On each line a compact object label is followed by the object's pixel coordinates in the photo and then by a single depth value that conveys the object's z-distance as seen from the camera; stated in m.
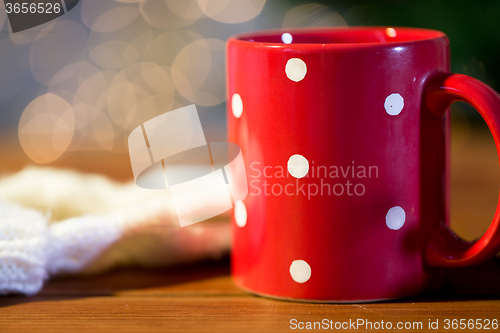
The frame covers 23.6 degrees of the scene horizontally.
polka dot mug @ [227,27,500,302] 0.40
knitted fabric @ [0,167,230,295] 0.42
